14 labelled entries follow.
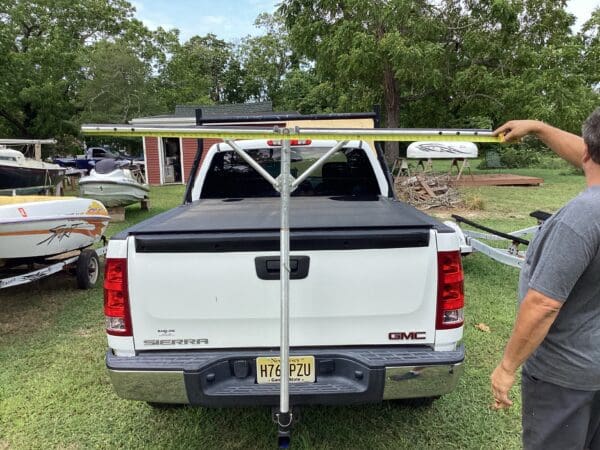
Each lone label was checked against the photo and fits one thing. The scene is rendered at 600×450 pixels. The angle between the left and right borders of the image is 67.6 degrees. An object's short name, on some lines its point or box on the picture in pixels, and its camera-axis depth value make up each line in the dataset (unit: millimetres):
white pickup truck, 2332
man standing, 1521
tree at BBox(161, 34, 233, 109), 39156
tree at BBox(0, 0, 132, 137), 22062
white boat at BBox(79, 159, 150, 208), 11148
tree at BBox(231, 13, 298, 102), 50831
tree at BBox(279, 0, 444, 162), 15078
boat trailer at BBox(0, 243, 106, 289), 5191
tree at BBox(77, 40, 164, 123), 26125
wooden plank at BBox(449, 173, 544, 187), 18016
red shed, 21859
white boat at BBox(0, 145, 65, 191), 9964
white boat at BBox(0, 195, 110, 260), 4809
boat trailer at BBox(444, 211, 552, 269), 5066
